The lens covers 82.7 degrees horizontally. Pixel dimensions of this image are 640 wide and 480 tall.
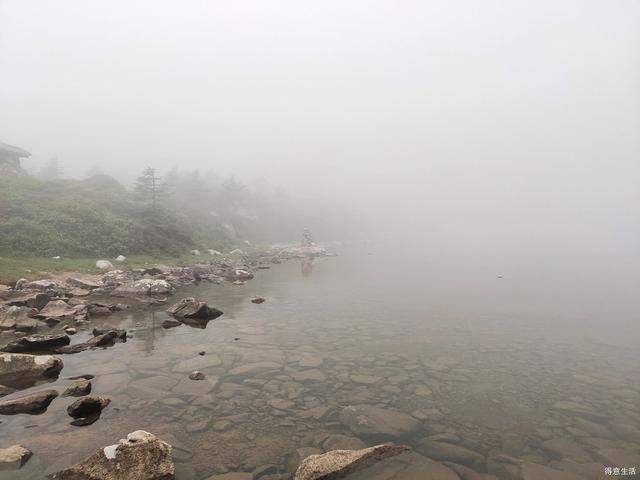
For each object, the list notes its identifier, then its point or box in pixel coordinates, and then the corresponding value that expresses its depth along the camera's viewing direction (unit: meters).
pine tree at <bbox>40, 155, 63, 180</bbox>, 65.75
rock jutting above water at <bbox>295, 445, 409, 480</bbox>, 5.75
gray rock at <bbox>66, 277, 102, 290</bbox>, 19.41
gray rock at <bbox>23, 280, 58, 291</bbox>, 17.28
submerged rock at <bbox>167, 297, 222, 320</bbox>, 15.90
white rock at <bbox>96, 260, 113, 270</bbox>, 24.50
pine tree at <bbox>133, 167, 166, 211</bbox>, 41.69
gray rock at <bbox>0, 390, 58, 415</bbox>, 7.38
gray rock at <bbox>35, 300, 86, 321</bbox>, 13.95
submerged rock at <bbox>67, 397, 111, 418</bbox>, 7.39
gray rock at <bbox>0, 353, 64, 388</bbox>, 8.76
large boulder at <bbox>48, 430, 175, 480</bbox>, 5.29
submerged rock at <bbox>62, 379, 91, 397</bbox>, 8.33
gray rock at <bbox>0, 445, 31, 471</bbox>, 5.64
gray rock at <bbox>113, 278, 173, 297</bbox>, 19.44
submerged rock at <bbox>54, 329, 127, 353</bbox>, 10.98
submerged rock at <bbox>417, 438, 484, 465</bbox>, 6.71
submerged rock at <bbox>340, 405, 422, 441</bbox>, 7.49
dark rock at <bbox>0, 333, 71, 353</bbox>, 10.53
